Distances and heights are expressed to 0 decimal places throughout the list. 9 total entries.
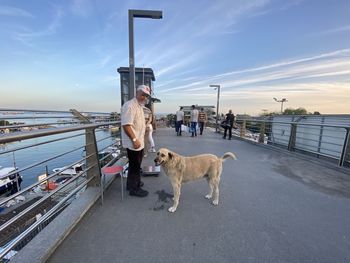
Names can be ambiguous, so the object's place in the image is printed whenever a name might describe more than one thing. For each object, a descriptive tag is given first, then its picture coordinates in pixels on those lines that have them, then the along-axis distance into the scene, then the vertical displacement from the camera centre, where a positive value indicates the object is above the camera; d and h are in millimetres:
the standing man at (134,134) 2414 -381
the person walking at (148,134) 3869 -767
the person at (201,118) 10606 -479
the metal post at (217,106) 12975 +395
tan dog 2375 -869
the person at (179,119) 9812 -581
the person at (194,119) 9625 -503
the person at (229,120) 9055 -496
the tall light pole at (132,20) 3566 +1899
